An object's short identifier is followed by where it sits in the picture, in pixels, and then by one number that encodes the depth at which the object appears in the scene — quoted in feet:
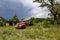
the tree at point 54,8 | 58.24
